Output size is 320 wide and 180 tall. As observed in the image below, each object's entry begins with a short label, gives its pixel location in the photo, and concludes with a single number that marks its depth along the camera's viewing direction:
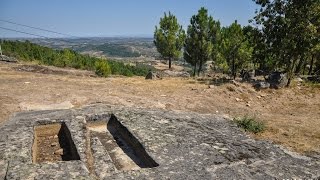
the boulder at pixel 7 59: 23.87
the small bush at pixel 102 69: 24.17
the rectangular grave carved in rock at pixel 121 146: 5.92
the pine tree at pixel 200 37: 26.86
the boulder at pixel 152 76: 17.69
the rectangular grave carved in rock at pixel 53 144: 6.16
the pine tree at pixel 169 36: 29.24
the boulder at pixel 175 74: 22.28
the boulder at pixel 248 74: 15.95
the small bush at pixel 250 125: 8.65
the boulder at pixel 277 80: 13.49
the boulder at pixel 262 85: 13.31
